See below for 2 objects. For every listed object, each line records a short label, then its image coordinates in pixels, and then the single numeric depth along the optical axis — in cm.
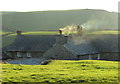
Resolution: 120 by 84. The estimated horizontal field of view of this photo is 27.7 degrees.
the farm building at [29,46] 6525
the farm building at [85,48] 4969
